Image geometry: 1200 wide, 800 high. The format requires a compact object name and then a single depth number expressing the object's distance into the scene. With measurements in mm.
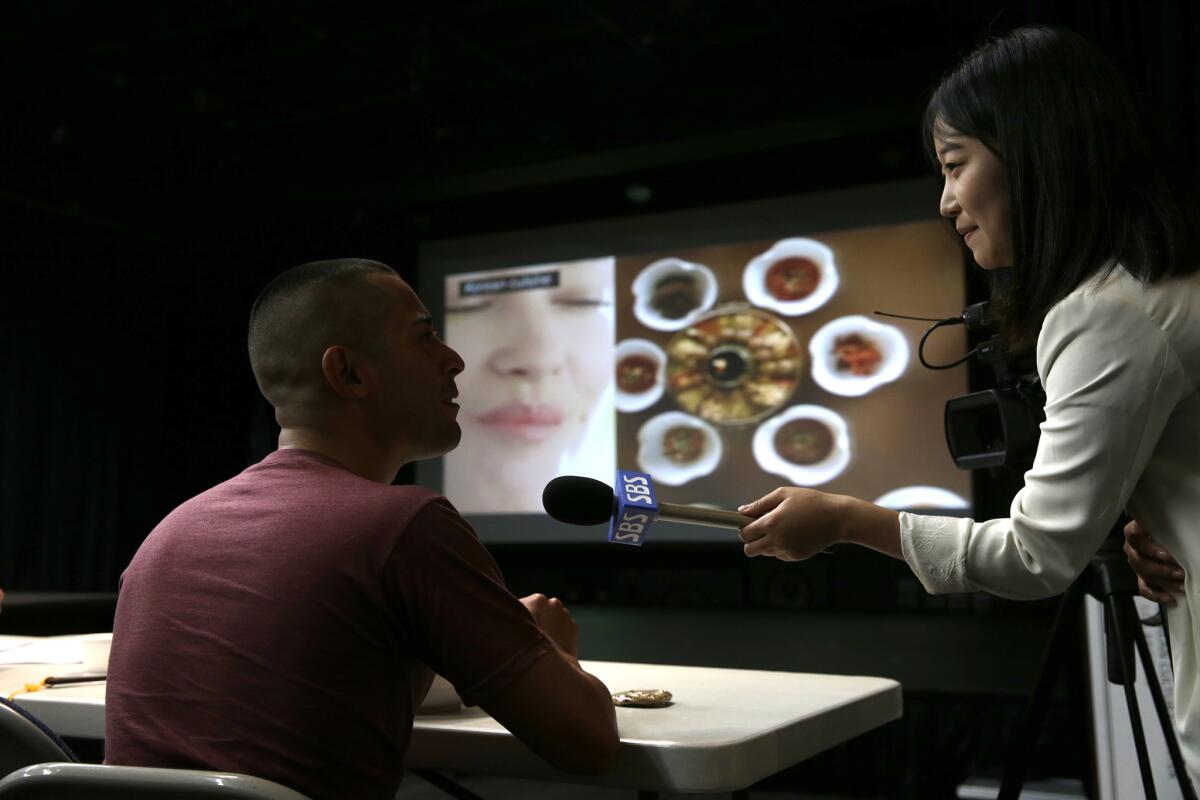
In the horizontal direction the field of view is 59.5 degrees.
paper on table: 1646
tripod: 1630
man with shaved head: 953
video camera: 1490
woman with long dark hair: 1001
